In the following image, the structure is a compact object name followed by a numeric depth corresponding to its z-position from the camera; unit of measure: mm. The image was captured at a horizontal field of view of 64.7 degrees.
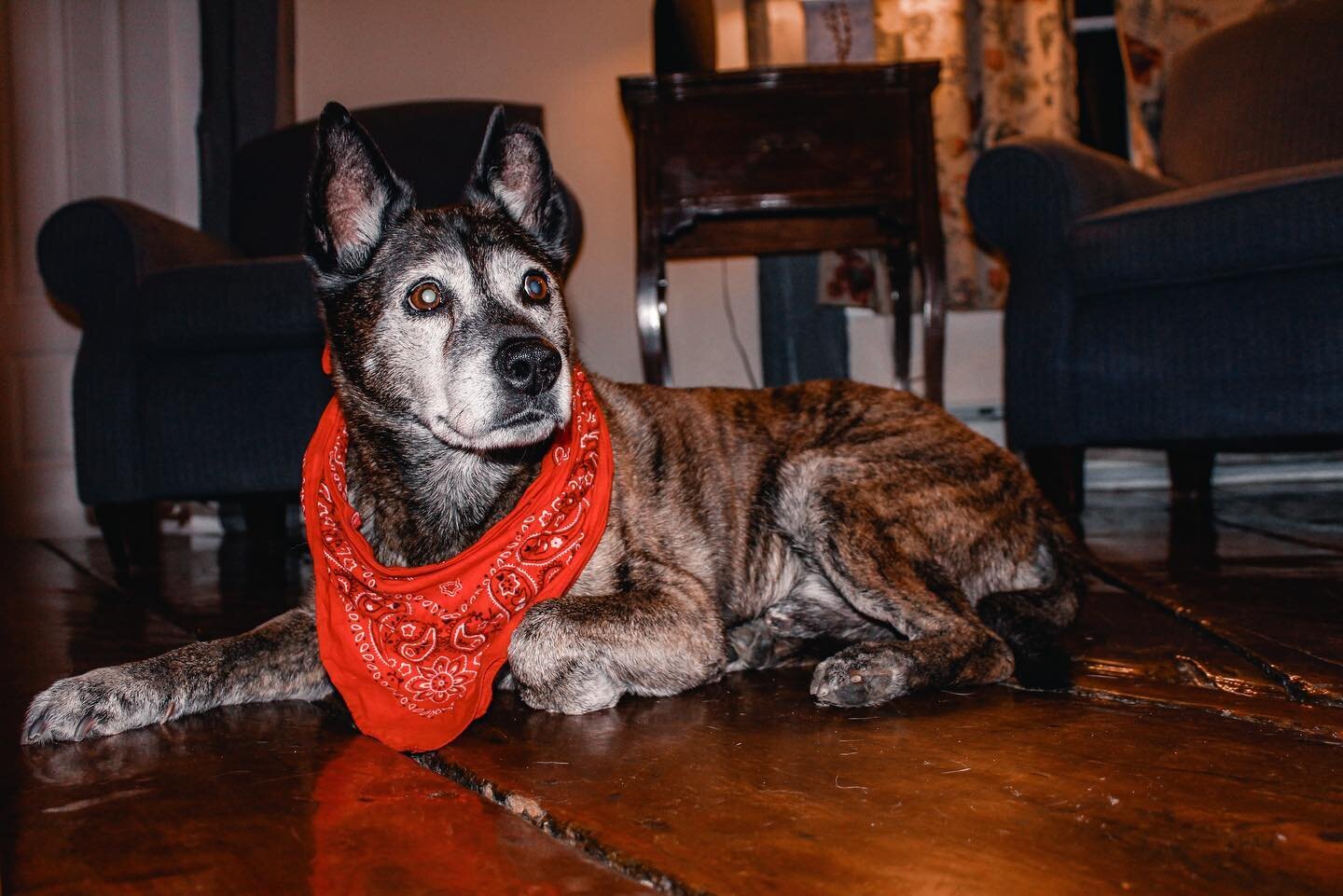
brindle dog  1917
